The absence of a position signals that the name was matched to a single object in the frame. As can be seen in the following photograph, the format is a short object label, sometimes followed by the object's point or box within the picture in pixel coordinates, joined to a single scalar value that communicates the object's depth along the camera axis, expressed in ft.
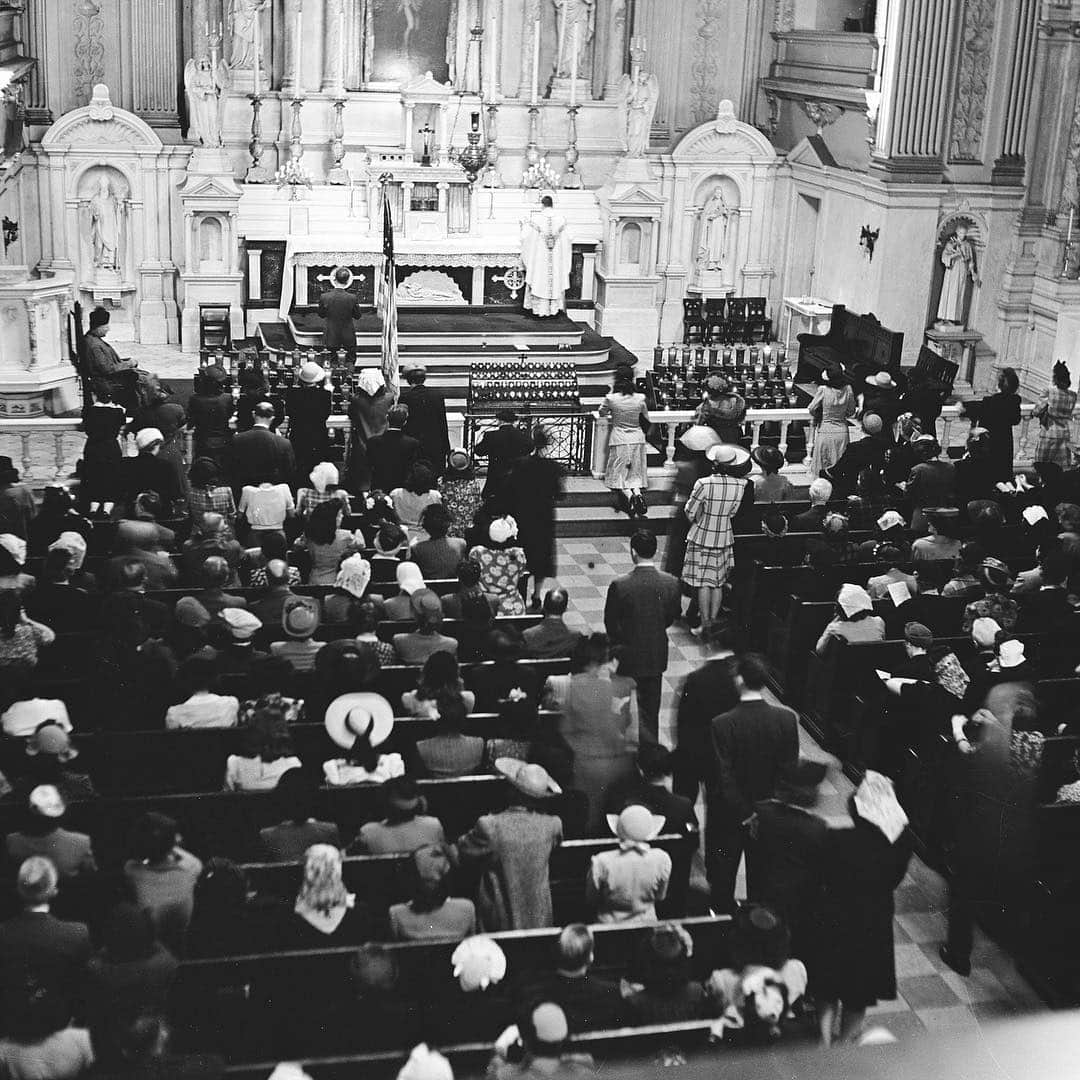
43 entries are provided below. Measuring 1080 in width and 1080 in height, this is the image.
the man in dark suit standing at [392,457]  32.89
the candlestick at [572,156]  63.77
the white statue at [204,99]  57.52
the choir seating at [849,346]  53.52
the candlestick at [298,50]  60.49
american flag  41.27
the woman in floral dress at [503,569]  27.14
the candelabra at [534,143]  63.72
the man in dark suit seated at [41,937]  15.06
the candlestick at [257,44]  59.67
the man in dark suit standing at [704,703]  21.90
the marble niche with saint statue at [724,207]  64.34
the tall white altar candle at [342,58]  61.36
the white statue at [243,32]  59.52
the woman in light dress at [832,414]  39.45
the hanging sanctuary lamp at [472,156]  59.16
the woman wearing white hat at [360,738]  19.06
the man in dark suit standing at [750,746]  20.16
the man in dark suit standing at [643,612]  25.17
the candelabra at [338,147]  61.46
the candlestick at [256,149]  60.85
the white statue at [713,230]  65.31
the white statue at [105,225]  58.90
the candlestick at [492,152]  62.64
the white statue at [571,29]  63.05
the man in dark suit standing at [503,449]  31.81
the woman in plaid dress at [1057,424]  39.50
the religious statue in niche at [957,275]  57.62
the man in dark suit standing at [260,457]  31.32
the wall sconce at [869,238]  57.26
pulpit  45.32
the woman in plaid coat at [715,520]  31.09
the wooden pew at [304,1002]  15.88
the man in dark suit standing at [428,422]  35.55
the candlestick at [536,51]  62.69
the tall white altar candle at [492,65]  62.23
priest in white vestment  57.77
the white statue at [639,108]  61.93
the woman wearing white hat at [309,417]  36.14
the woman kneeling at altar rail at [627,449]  38.52
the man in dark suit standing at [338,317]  48.78
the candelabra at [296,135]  61.11
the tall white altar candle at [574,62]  62.34
